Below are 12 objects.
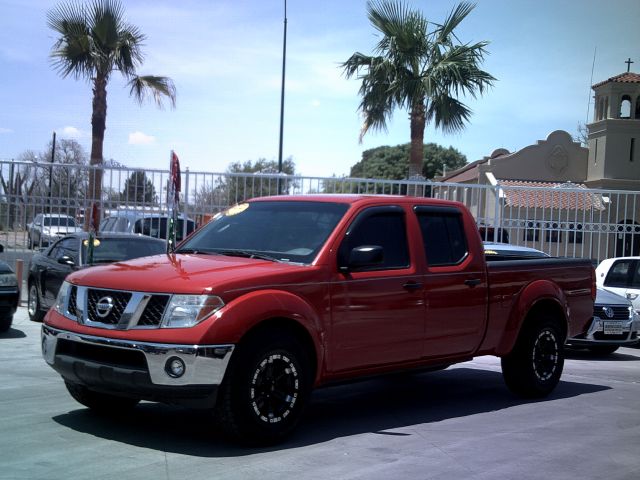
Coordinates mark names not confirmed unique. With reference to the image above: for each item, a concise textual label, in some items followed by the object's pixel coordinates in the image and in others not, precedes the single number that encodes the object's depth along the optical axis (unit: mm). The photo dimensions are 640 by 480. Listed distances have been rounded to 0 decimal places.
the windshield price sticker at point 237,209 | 7910
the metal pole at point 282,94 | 27766
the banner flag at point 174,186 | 10416
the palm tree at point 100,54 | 21266
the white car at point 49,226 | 15766
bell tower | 36250
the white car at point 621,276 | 14758
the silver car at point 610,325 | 12734
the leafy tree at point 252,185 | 15875
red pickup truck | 6059
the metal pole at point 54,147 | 47025
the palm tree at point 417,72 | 20516
